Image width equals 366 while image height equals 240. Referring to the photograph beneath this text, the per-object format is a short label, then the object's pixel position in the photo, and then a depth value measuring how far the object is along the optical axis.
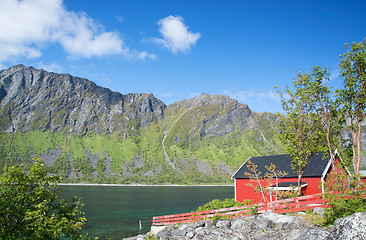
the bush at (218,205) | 33.47
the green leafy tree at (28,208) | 13.18
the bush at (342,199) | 14.68
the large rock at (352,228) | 8.98
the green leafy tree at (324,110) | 23.52
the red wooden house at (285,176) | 32.78
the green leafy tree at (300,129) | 26.64
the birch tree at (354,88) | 20.86
